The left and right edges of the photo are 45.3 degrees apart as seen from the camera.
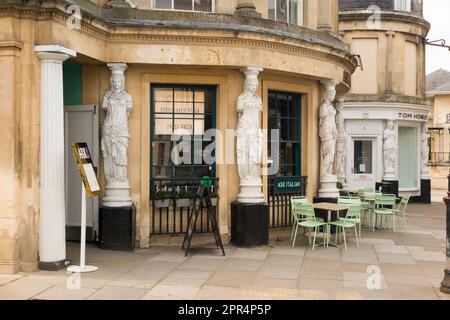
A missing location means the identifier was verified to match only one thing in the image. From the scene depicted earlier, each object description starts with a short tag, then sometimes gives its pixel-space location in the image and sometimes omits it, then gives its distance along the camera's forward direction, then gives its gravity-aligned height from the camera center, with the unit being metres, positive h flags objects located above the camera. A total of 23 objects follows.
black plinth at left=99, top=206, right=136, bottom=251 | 10.10 -1.21
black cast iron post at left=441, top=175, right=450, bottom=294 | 7.31 -1.46
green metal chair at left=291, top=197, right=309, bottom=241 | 10.84 -0.85
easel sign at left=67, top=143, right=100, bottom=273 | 8.27 -0.32
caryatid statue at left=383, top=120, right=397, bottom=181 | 22.41 +0.49
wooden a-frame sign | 9.78 -0.96
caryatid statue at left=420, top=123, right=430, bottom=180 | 24.16 +0.44
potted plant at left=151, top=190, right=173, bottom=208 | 10.44 -0.67
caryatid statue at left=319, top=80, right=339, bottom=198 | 12.56 +0.58
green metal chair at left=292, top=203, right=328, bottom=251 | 10.52 -1.11
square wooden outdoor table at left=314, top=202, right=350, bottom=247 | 10.92 -0.89
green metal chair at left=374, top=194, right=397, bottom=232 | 13.36 -0.94
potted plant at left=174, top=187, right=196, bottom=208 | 10.44 -0.66
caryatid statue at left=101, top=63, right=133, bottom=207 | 10.09 +0.48
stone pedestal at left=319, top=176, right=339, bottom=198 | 12.66 -0.57
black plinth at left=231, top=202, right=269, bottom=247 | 10.59 -1.18
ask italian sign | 11.82 -0.46
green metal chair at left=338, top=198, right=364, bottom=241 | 10.88 -0.89
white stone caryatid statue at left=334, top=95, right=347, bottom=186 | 14.80 +0.60
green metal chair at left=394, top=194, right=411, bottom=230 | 13.85 -0.91
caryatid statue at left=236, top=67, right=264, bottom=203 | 10.63 +0.49
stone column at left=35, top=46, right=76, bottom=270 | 8.34 -0.04
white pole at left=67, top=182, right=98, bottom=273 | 8.24 -1.31
